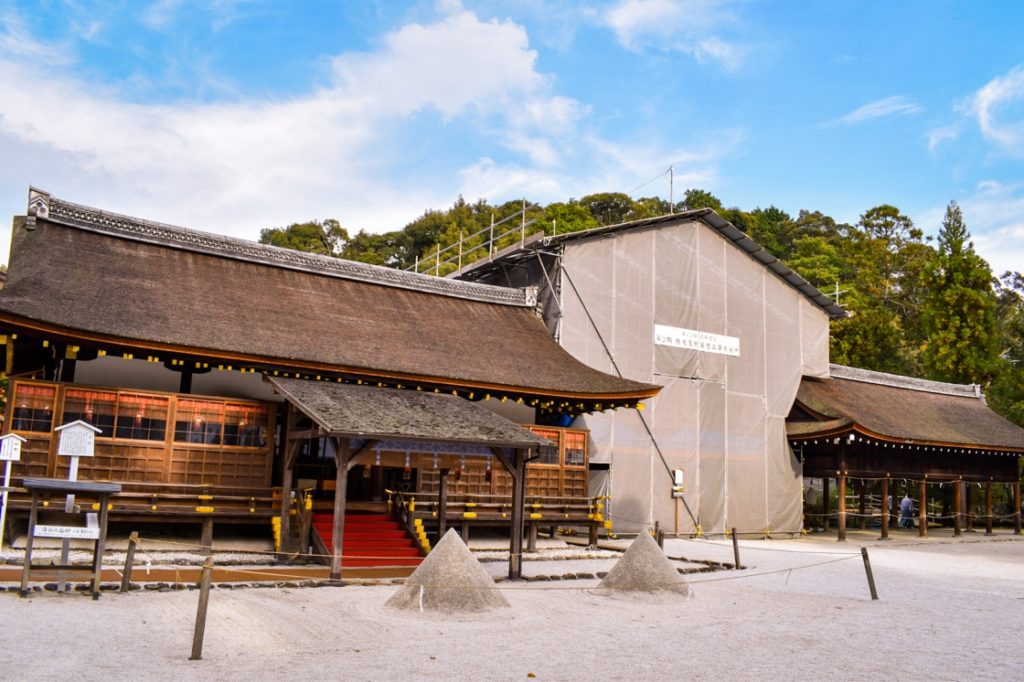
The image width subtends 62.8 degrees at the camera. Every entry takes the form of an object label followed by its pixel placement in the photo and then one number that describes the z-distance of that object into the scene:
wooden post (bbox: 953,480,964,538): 29.48
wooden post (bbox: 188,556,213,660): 8.22
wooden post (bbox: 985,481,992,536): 30.81
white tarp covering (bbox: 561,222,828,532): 24.31
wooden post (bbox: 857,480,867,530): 33.91
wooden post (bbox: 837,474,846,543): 25.68
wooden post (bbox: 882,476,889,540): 26.86
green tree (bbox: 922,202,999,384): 37.31
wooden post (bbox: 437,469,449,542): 16.90
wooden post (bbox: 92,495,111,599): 10.91
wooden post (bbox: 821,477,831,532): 30.73
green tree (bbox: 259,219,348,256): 61.50
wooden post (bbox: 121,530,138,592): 11.33
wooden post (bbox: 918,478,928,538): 27.98
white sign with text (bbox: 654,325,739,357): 25.62
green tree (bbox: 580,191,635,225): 62.03
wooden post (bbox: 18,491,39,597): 10.71
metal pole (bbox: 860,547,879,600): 14.01
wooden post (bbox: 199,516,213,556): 15.80
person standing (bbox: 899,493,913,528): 34.78
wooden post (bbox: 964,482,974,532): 32.91
